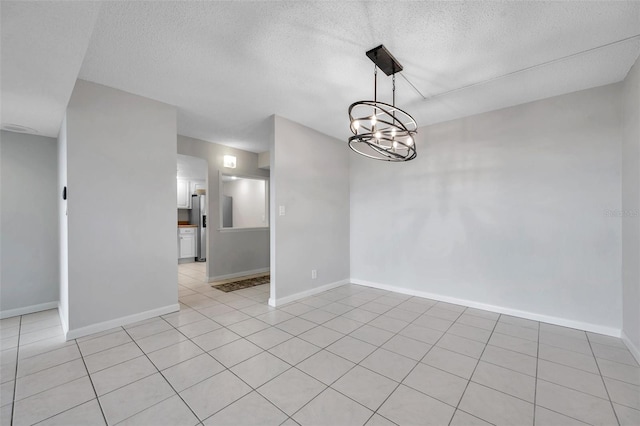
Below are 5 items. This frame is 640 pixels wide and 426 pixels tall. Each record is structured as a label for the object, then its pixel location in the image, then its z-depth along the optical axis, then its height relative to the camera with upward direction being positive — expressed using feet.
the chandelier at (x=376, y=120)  7.02 +2.45
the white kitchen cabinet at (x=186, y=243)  23.08 -2.75
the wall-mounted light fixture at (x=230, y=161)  16.55 +3.24
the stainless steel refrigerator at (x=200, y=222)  23.81 -0.97
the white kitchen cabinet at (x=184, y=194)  25.09 +1.69
